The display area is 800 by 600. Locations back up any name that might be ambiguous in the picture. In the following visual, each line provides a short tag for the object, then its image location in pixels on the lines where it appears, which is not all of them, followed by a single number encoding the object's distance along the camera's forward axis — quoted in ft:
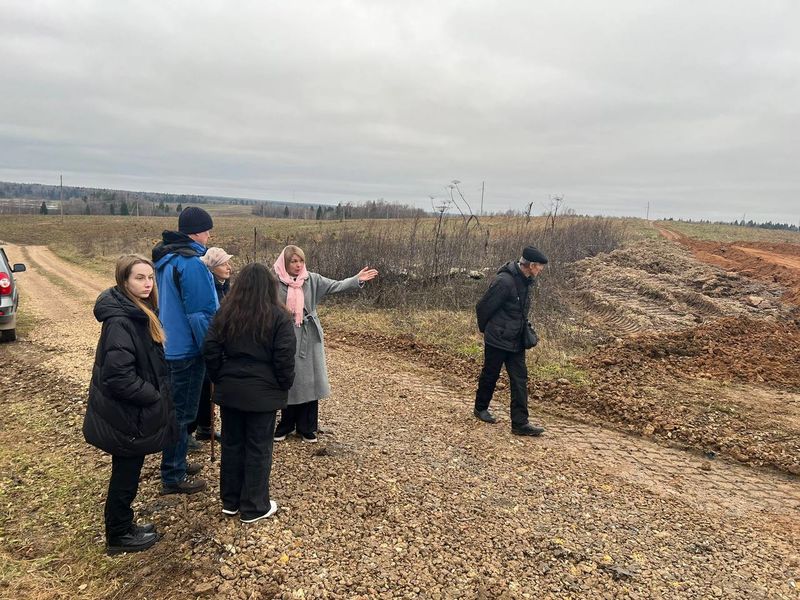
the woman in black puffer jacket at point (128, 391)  9.06
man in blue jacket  11.52
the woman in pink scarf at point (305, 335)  14.08
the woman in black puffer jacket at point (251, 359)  10.25
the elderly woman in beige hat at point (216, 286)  13.62
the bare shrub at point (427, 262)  40.67
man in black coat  17.01
